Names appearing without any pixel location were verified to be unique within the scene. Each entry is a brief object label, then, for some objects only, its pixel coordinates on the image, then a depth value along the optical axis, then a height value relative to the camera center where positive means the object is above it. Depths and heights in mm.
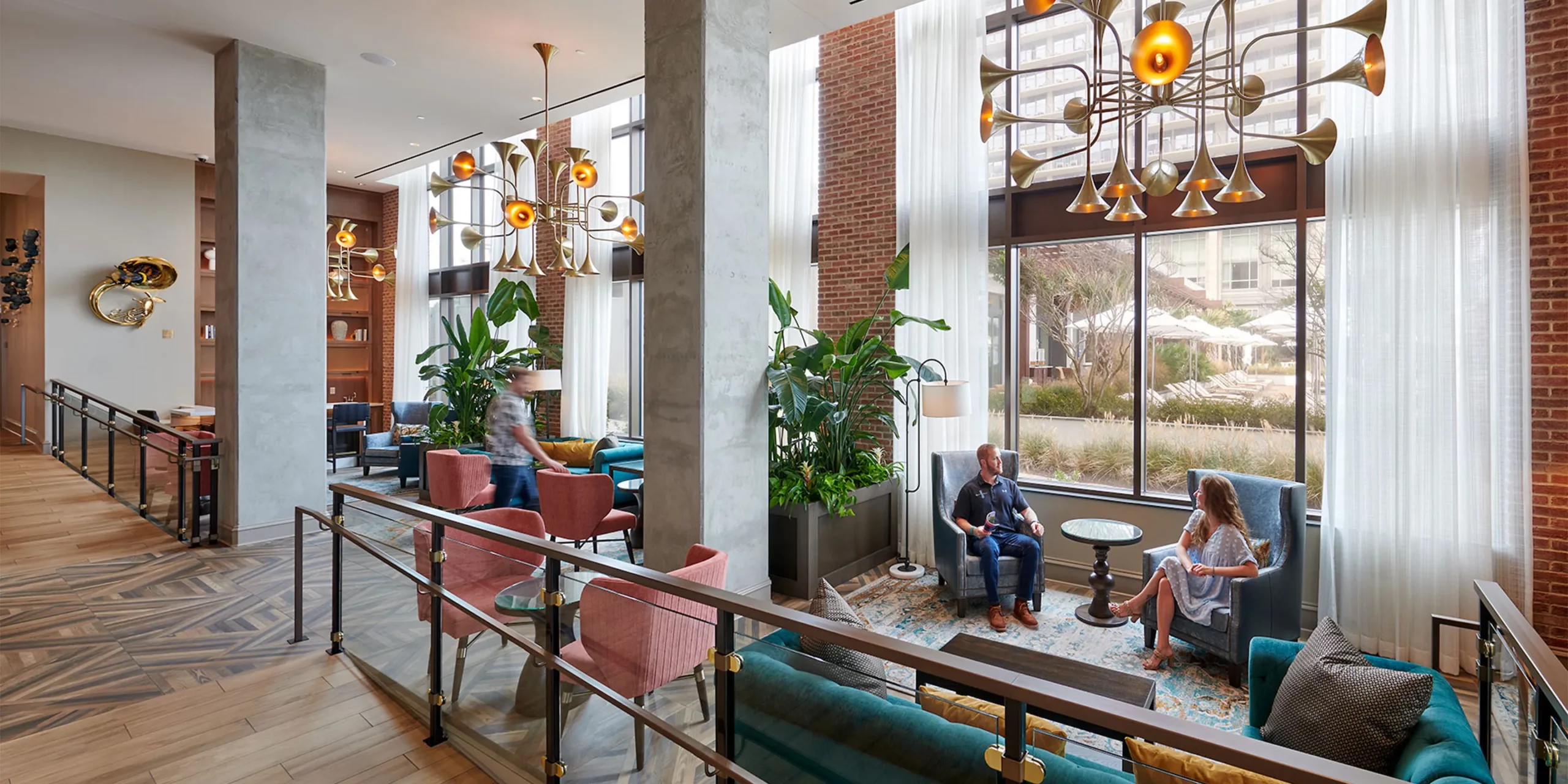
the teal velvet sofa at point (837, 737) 1479 -756
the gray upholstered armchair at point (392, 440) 9883 -675
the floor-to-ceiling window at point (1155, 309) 4941 +606
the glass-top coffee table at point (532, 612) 2498 -779
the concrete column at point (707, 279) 4078 +635
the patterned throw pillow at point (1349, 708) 1997 -890
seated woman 4066 -959
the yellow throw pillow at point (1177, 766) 1280 -789
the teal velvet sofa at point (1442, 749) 1702 -875
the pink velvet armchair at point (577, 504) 5309 -809
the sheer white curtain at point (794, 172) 6965 +2071
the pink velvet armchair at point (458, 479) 5969 -707
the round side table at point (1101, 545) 4711 -988
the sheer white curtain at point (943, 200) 5938 +1559
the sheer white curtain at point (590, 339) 9219 +655
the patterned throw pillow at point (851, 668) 1636 -657
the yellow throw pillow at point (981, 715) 1409 -658
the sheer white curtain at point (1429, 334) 3965 +318
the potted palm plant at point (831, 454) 5172 -513
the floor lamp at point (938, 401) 5316 -71
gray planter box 5172 -1122
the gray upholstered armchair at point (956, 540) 4937 -1021
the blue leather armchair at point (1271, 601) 3951 -1131
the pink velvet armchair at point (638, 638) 2025 -731
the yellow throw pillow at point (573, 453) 8117 -670
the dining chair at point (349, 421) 10461 -417
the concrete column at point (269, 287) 5754 +839
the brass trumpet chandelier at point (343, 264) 9070 +1807
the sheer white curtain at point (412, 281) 11969 +1795
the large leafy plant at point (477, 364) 9172 +342
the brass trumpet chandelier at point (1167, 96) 2504 +1152
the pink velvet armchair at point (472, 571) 2689 -682
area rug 3723 -1520
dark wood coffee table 3023 -1209
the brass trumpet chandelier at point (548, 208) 5793 +1526
